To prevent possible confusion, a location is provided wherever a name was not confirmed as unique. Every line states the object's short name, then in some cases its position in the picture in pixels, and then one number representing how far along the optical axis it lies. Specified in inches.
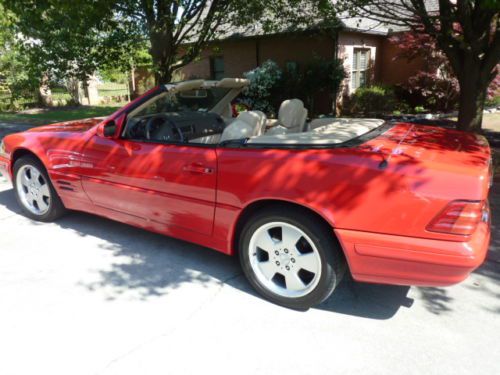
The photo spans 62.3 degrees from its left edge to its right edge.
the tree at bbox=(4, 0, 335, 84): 333.4
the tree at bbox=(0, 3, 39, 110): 791.7
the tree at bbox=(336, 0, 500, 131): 243.4
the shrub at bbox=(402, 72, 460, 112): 549.6
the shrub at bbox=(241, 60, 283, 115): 518.3
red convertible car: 95.9
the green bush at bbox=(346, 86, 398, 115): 566.9
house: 550.0
